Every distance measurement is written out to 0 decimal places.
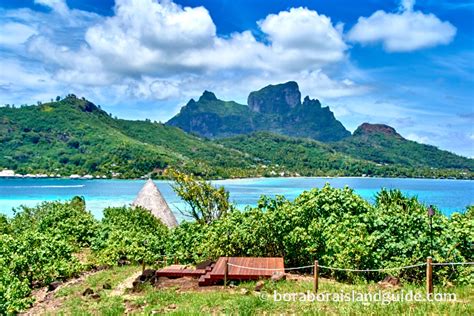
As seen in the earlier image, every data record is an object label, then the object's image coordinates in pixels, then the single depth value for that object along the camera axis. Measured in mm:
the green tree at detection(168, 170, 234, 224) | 20078
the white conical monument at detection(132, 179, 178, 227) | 20281
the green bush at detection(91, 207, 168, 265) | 13172
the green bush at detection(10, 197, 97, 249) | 16109
